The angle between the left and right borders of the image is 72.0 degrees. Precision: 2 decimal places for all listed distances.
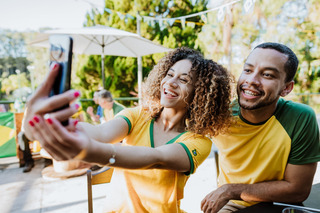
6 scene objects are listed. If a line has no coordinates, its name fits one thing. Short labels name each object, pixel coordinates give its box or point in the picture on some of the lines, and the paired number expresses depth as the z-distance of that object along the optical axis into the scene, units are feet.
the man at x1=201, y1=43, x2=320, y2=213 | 4.37
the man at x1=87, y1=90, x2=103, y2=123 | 16.57
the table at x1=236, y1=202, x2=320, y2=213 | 3.79
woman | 3.75
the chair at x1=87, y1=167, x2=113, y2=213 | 5.05
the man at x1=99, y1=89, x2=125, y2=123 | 14.24
